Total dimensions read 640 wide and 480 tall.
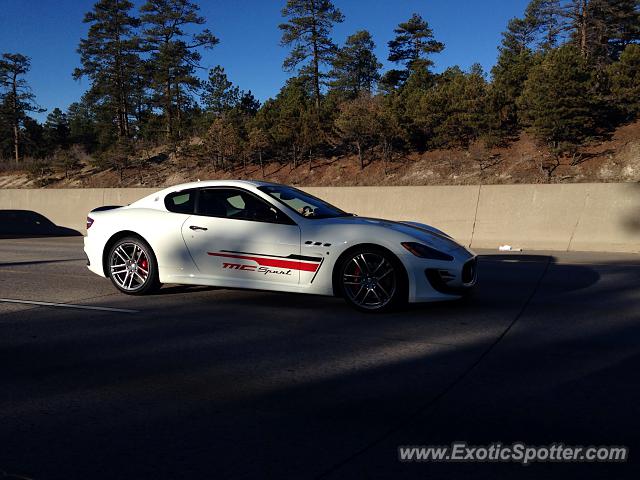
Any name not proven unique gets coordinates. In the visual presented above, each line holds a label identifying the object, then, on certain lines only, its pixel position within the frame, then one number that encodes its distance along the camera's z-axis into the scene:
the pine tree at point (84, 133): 69.56
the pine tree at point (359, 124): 38.84
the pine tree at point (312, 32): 50.06
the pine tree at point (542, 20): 54.25
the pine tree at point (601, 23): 48.03
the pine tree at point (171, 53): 53.44
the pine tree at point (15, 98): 65.44
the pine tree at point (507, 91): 36.34
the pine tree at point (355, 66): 53.41
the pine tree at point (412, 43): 56.22
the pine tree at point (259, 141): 42.47
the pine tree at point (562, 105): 32.47
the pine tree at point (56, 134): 71.62
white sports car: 6.75
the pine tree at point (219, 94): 49.84
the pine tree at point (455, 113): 36.59
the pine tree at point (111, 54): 57.41
